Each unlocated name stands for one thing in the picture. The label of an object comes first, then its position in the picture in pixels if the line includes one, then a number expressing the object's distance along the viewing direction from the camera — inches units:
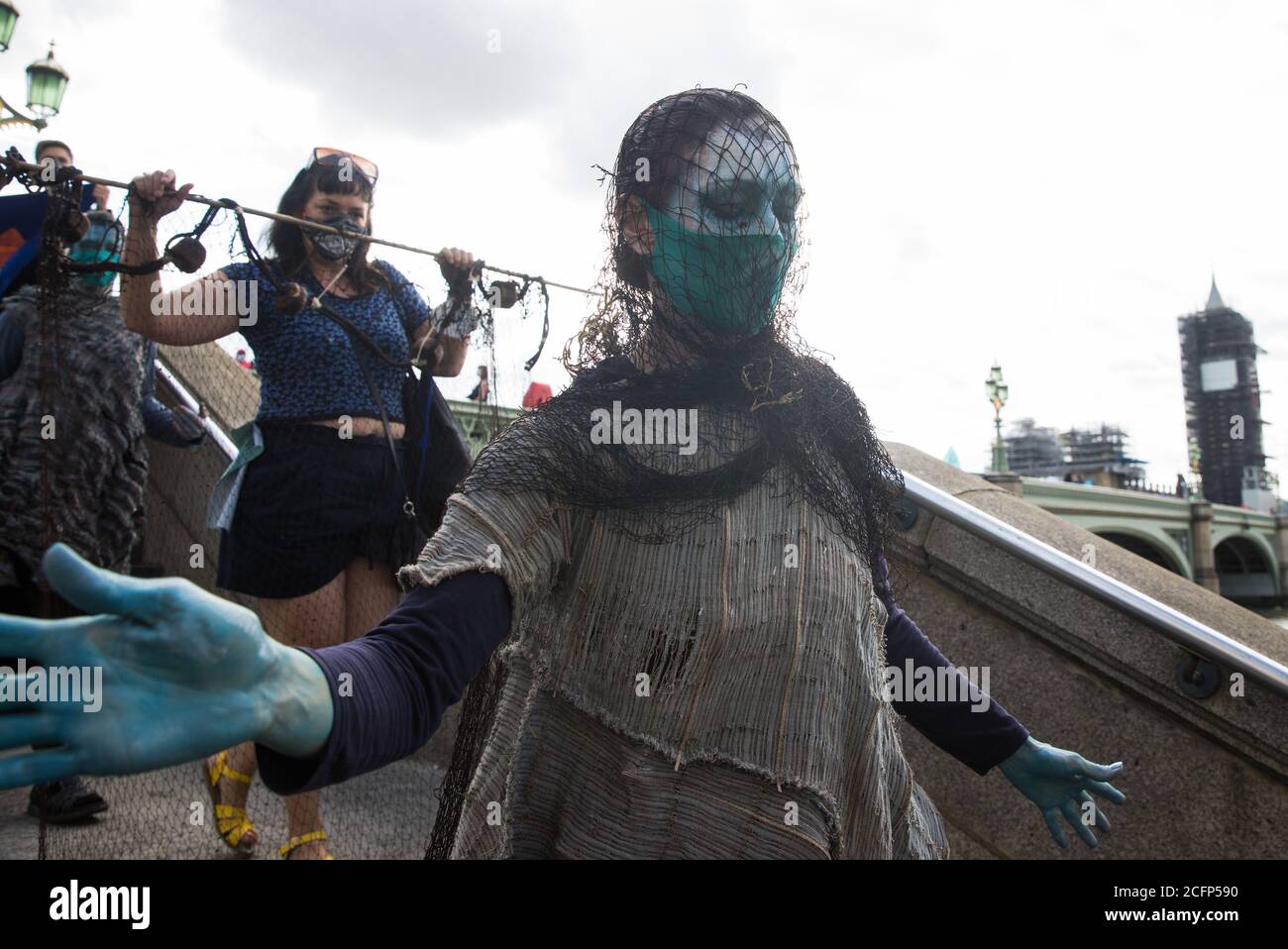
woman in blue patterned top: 110.0
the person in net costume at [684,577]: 54.6
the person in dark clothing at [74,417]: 134.6
